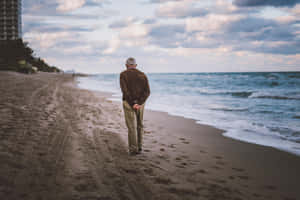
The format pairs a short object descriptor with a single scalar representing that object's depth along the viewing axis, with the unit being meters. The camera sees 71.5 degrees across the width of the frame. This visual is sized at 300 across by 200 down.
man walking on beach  4.20
